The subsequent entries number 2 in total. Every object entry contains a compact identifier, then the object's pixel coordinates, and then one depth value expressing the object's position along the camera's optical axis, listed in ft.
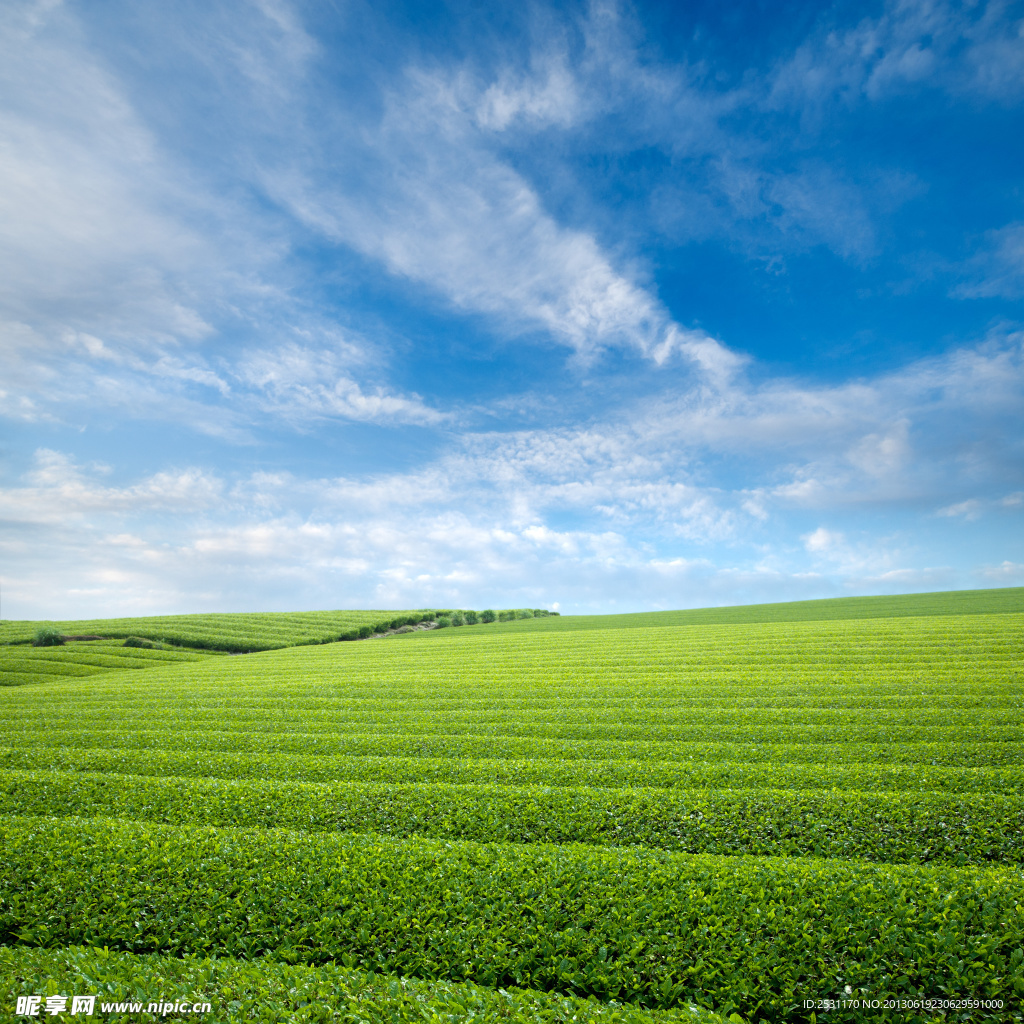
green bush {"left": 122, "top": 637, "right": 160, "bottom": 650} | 134.21
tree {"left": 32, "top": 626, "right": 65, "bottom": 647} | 128.16
